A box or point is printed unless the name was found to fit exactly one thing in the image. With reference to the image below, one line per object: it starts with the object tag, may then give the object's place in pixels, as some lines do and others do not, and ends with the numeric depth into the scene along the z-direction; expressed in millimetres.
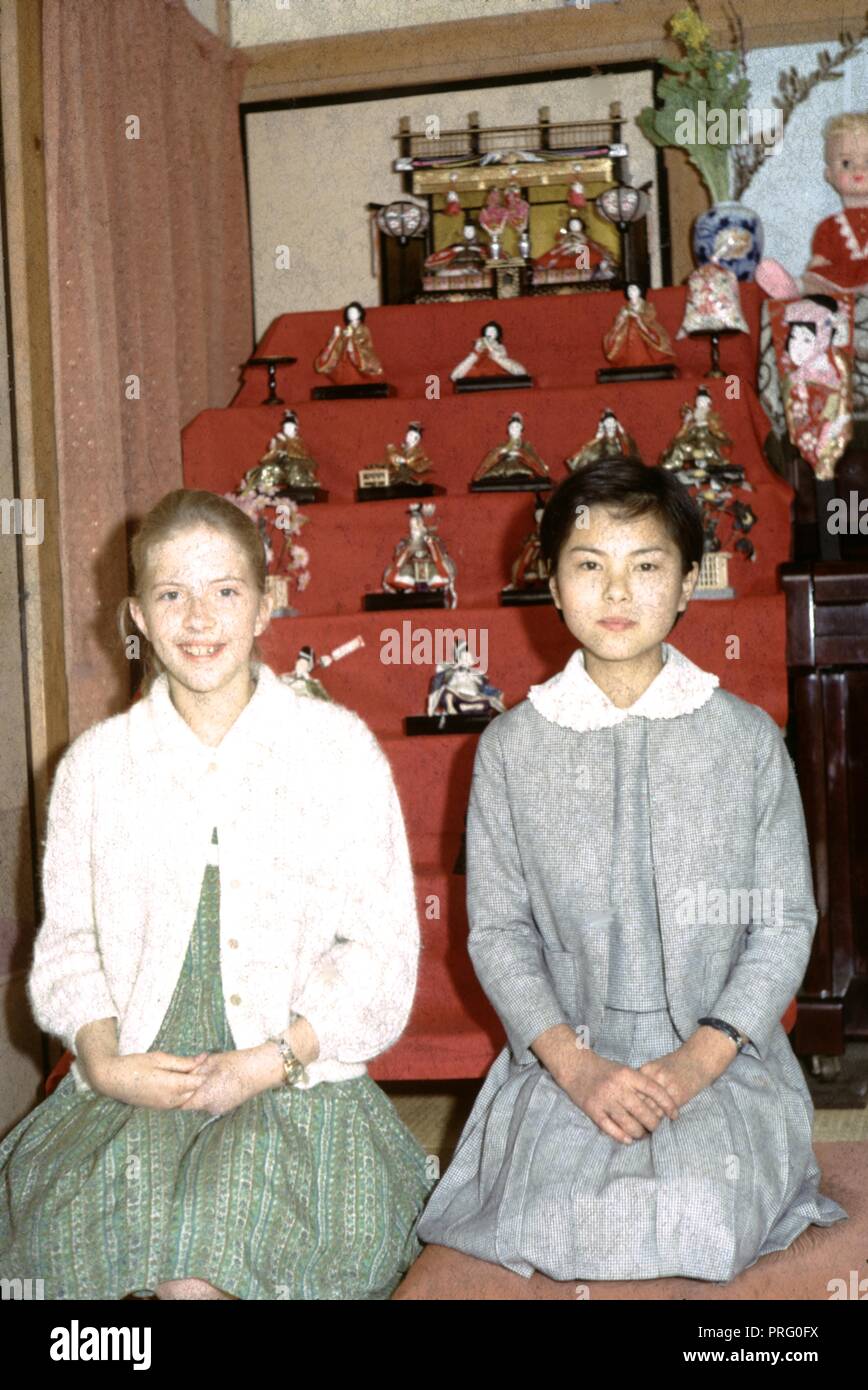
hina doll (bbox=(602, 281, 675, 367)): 3867
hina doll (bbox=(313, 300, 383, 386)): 4023
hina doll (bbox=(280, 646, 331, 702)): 3071
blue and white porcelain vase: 4129
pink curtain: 3334
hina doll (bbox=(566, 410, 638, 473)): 3535
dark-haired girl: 1768
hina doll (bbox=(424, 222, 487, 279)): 4297
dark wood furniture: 2945
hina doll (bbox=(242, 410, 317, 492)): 3676
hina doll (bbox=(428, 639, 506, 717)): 3162
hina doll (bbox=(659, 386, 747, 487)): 3418
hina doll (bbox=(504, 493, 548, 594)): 3420
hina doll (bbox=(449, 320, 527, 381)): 3891
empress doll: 4211
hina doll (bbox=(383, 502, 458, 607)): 3459
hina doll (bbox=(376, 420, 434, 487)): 3705
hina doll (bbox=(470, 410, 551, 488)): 3637
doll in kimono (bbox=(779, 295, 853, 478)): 3547
